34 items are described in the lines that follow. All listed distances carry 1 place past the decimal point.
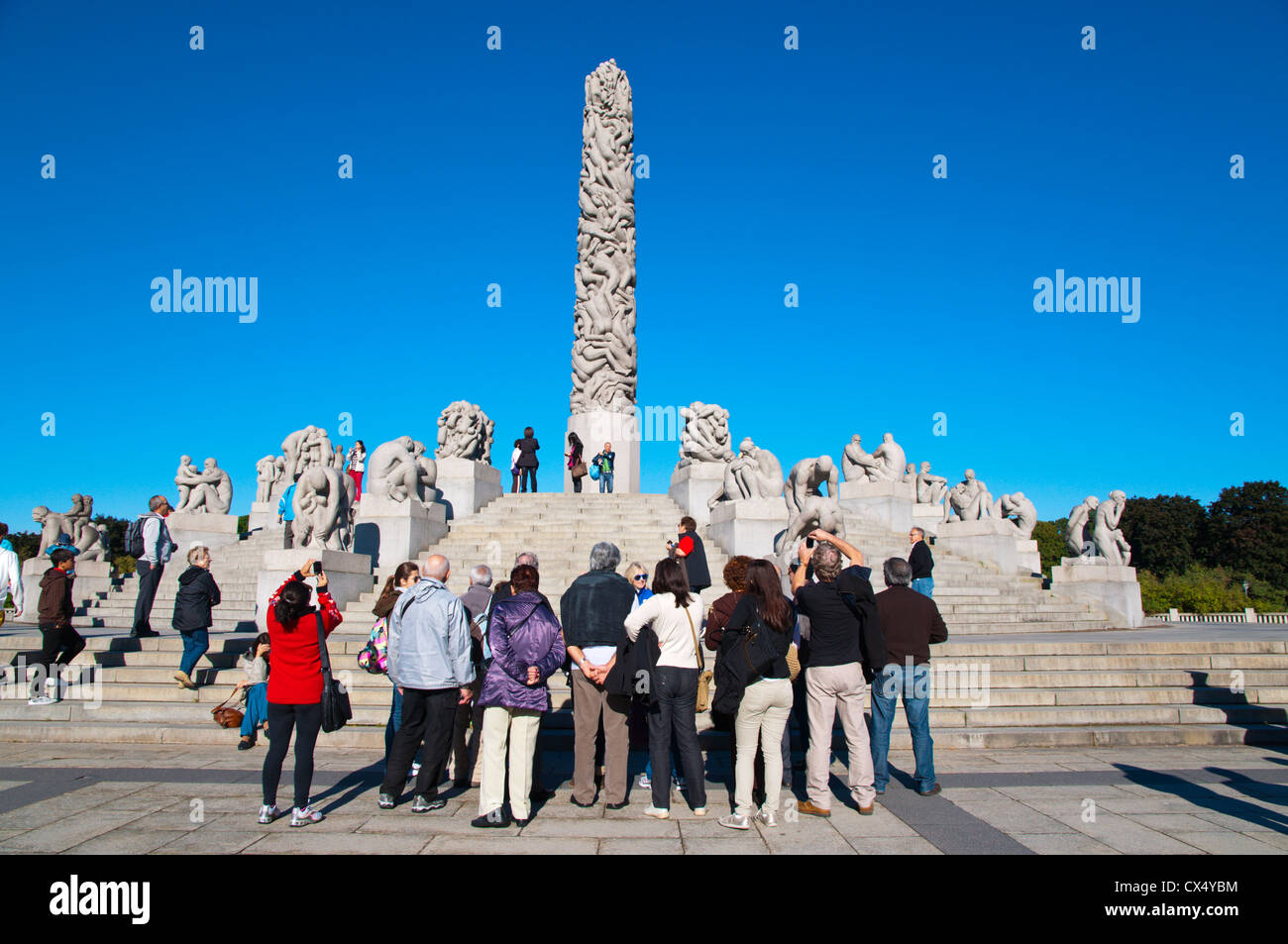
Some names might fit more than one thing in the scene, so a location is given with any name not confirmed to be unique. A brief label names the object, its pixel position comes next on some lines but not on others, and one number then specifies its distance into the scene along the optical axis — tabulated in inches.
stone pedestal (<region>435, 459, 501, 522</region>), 717.9
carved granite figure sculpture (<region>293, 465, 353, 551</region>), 477.1
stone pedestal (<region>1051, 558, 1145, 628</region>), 594.5
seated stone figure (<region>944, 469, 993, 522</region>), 712.4
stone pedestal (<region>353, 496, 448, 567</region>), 571.8
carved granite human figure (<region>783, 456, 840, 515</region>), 536.7
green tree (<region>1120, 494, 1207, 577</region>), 2014.0
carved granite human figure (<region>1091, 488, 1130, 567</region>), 619.8
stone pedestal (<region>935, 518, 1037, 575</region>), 660.7
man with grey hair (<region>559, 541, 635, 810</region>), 198.8
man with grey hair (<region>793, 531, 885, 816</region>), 193.3
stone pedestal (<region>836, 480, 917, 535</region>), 724.0
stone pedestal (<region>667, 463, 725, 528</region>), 714.8
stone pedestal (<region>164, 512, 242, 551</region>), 763.4
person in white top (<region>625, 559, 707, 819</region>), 192.7
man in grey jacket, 193.3
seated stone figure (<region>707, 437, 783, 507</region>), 566.3
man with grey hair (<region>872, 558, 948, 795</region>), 210.4
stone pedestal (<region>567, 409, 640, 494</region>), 1015.6
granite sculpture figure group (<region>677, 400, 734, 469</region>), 740.0
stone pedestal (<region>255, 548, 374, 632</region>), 441.4
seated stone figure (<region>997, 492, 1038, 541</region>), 732.0
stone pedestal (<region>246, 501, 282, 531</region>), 735.7
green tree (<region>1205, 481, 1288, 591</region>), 1859.0
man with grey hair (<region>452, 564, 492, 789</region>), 211.9
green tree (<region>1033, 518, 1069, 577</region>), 2119.6
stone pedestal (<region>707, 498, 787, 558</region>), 549.6
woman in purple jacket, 185.0
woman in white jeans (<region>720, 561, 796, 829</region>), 183.8
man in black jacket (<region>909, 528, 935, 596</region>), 352.5
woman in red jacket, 179.2
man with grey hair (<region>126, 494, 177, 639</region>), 360.5
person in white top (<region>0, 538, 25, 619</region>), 270.7
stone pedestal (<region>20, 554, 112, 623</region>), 629.9
